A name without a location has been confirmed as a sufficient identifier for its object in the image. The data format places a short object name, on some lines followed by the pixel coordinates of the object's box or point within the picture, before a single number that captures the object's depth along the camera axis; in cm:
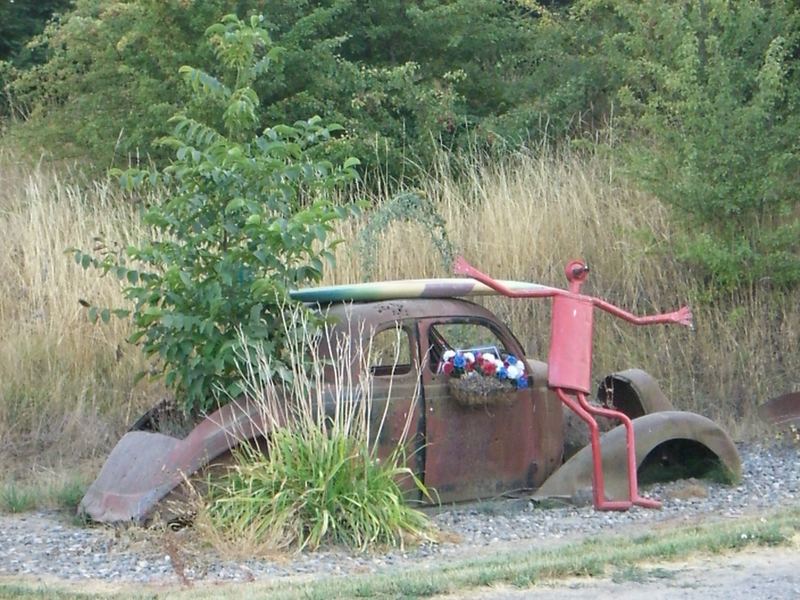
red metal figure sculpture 1902
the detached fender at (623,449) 1944
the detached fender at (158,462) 1792
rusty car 1823
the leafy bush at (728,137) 2725
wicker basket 1887
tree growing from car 1887
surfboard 1962
